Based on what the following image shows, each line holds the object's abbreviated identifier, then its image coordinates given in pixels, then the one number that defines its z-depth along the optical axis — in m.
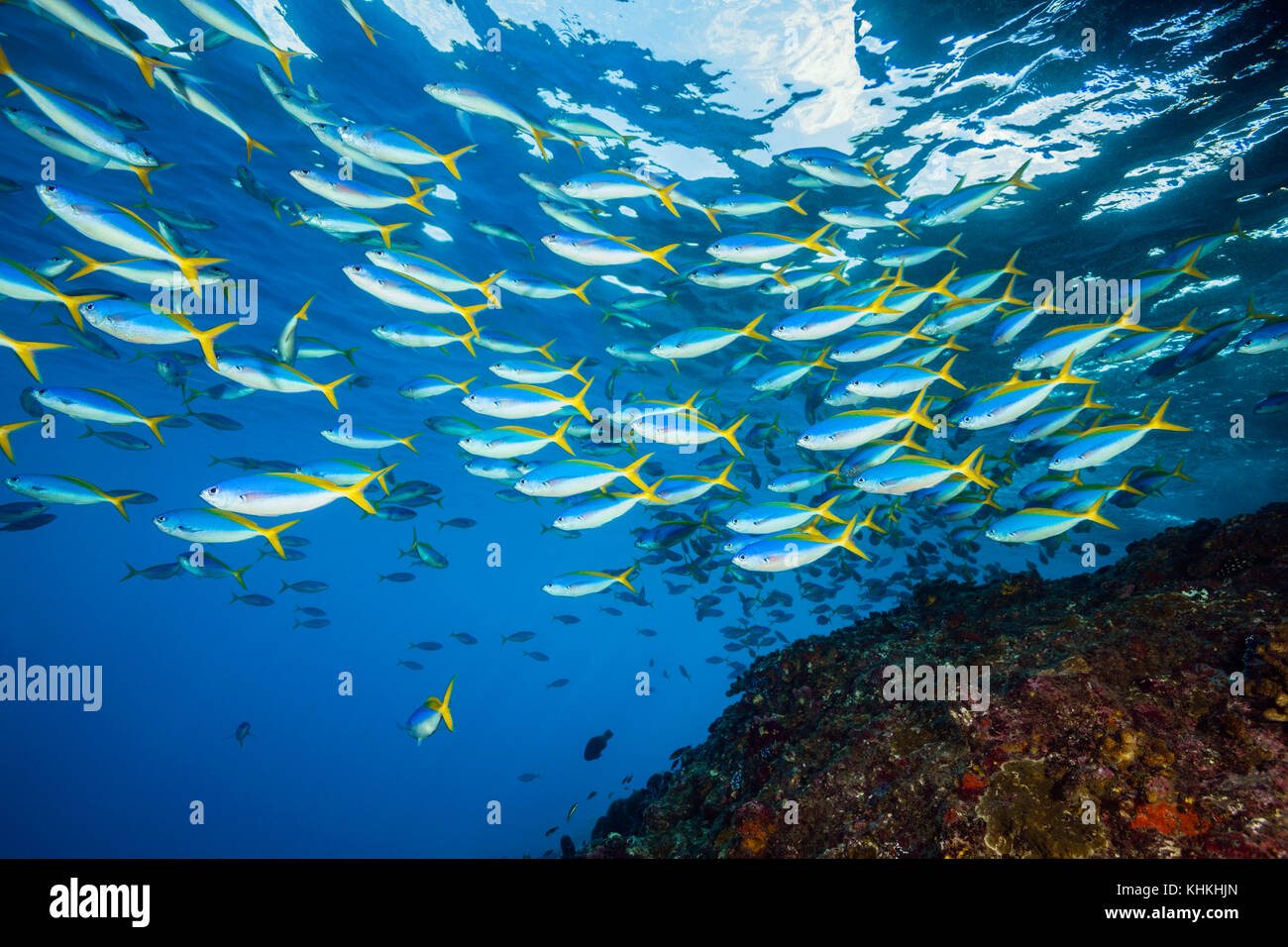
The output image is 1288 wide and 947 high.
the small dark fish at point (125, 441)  6.69
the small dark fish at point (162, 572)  7.35
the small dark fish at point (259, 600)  9.41
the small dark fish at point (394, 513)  7.25
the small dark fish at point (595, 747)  9.17
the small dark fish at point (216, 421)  6.89
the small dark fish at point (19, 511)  5.60
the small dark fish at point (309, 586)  9.46
